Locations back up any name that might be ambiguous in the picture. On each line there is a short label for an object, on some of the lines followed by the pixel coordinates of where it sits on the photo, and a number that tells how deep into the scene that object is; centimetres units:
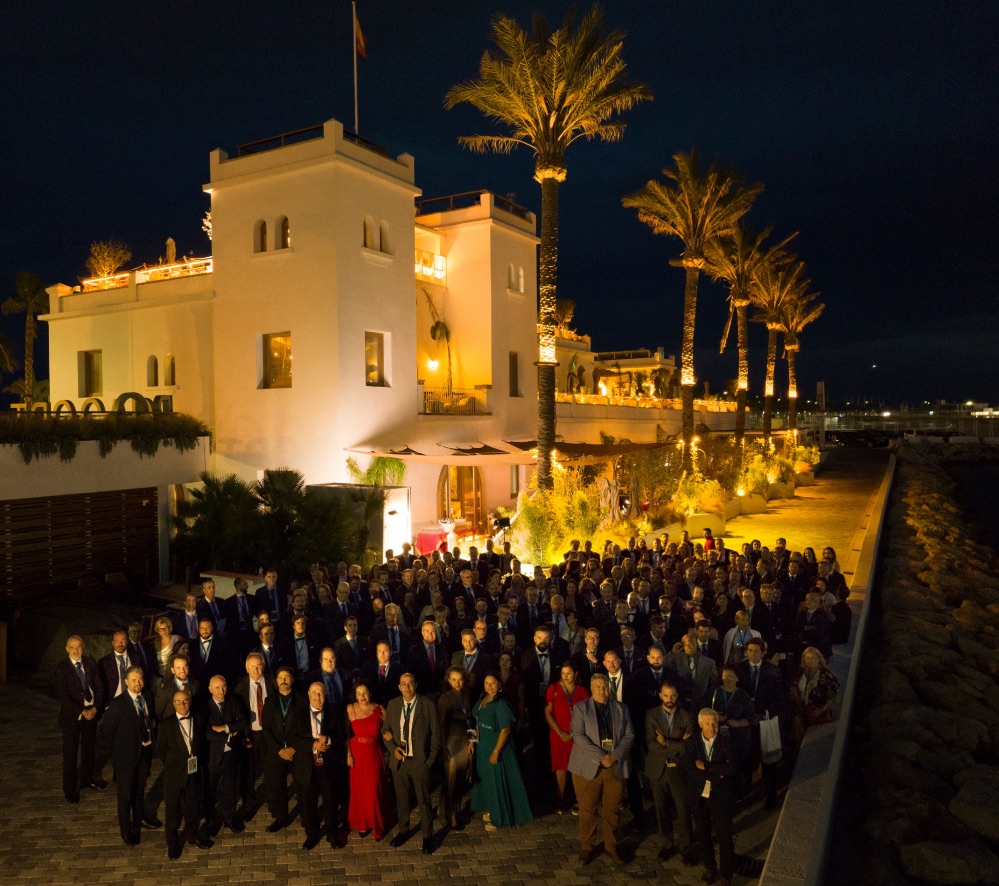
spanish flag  2059
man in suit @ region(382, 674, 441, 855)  652
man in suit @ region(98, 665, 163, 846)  657
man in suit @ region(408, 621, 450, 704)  763
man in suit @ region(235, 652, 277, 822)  688
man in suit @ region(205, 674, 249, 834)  657
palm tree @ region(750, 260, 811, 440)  3803
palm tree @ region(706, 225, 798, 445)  3209
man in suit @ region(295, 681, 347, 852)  654
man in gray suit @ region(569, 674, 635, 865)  628
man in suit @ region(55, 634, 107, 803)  721
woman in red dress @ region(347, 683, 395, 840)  661
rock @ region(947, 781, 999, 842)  824
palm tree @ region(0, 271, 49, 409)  3297
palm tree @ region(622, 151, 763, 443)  2530
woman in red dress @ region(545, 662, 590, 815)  681
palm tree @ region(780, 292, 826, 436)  4463
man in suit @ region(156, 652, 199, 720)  660
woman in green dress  676
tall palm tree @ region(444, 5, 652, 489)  1695
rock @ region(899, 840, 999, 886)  711
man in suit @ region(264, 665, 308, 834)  656
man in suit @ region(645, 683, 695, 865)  627
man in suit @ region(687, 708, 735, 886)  600
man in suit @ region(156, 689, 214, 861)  633
